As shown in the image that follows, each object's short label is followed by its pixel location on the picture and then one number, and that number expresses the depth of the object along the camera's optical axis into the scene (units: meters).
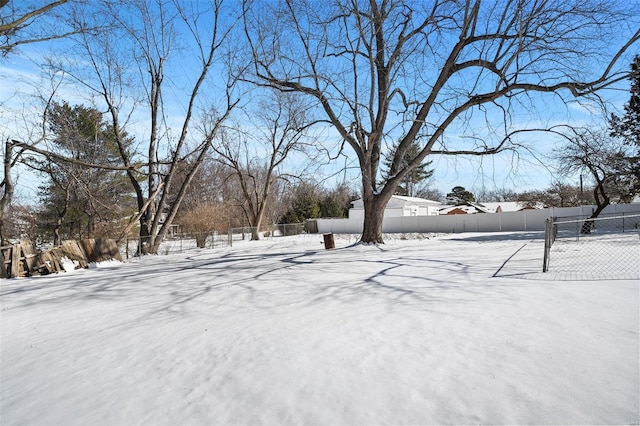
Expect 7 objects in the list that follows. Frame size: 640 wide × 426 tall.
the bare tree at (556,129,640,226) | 12.79
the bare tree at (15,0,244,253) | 18.91
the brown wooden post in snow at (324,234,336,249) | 17.11
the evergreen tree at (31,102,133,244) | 17.62
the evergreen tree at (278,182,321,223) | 47.50
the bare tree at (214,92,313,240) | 29.60
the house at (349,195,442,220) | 46.78
